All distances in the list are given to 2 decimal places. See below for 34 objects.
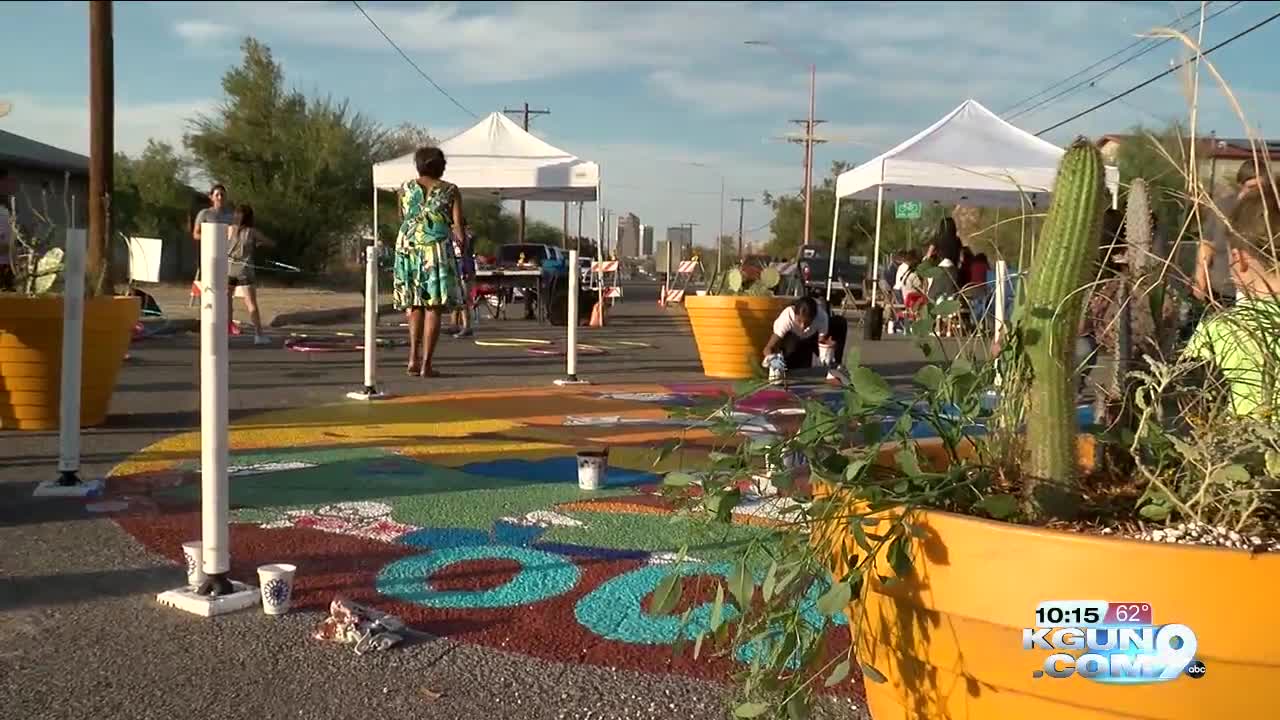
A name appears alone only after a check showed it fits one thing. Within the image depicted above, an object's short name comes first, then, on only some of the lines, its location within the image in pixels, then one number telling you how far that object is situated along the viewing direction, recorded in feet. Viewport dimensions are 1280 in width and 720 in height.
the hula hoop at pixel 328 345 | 37.96
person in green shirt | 6.61
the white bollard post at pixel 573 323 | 28.76
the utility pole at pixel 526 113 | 202.08
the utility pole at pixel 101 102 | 37.65
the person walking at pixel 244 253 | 37.55
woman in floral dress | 27.12
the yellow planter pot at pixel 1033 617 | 5.31
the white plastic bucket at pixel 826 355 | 28.53
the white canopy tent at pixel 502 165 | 44.73
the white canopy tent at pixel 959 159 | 41.81
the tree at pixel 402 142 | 136.36
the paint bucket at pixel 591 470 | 15.75
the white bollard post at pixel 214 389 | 10.03
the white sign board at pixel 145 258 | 37.11
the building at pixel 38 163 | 93.91
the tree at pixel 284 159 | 124.16
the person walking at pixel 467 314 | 42.37
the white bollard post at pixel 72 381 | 14.42
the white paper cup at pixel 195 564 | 10.61
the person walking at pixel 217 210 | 33.42
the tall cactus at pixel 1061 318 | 6.81
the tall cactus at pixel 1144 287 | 7.97
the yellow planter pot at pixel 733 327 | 31.17
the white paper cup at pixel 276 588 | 10.24
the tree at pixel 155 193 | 116.47
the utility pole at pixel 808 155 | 159.94
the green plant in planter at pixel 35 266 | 21.04
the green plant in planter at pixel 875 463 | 6.55
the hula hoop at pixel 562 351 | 40.24
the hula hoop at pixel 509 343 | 42.93
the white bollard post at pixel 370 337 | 24.85
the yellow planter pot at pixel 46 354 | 19.39
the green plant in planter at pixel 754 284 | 32.81
